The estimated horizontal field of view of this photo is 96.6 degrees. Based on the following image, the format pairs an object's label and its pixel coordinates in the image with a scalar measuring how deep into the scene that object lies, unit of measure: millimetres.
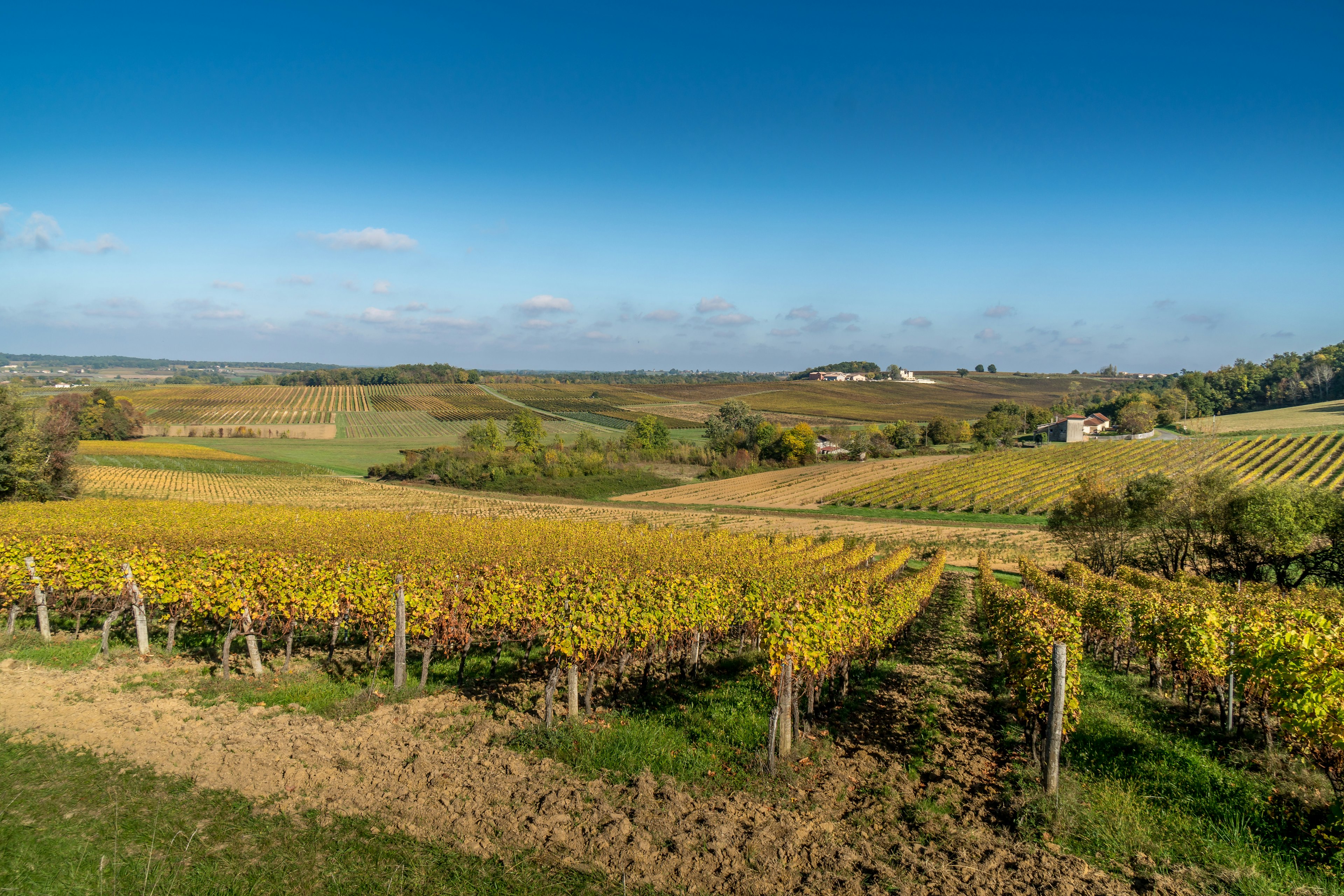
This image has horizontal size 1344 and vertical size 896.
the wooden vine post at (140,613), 12469
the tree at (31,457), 33125
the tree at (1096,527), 34469
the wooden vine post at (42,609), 13625
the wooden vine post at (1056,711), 7707
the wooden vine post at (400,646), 11102
